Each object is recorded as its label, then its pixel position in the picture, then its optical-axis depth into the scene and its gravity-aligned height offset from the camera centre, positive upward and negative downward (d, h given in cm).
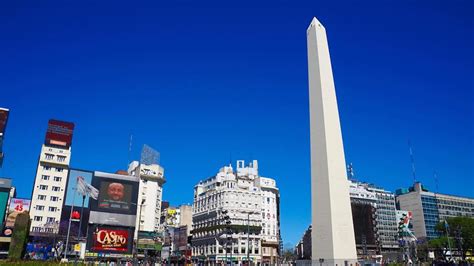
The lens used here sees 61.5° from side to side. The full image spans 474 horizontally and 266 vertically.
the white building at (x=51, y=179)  7662 +1439
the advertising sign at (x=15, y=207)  7268 +817
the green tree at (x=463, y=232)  7600 +469
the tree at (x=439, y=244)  8075 +255
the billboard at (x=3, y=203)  7006 +840
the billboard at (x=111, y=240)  7738 +267
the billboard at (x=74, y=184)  7769 +1308
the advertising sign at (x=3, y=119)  7294 +2345
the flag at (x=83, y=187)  4548 +740
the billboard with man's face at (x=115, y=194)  8138 +1189
